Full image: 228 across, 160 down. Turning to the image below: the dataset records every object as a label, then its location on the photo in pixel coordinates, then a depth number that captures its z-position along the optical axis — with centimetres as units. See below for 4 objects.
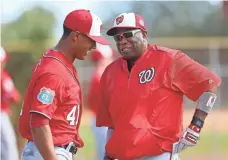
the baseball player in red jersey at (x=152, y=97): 1266
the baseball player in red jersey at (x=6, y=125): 2270
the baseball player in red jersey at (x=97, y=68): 2383
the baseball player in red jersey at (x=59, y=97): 1172
